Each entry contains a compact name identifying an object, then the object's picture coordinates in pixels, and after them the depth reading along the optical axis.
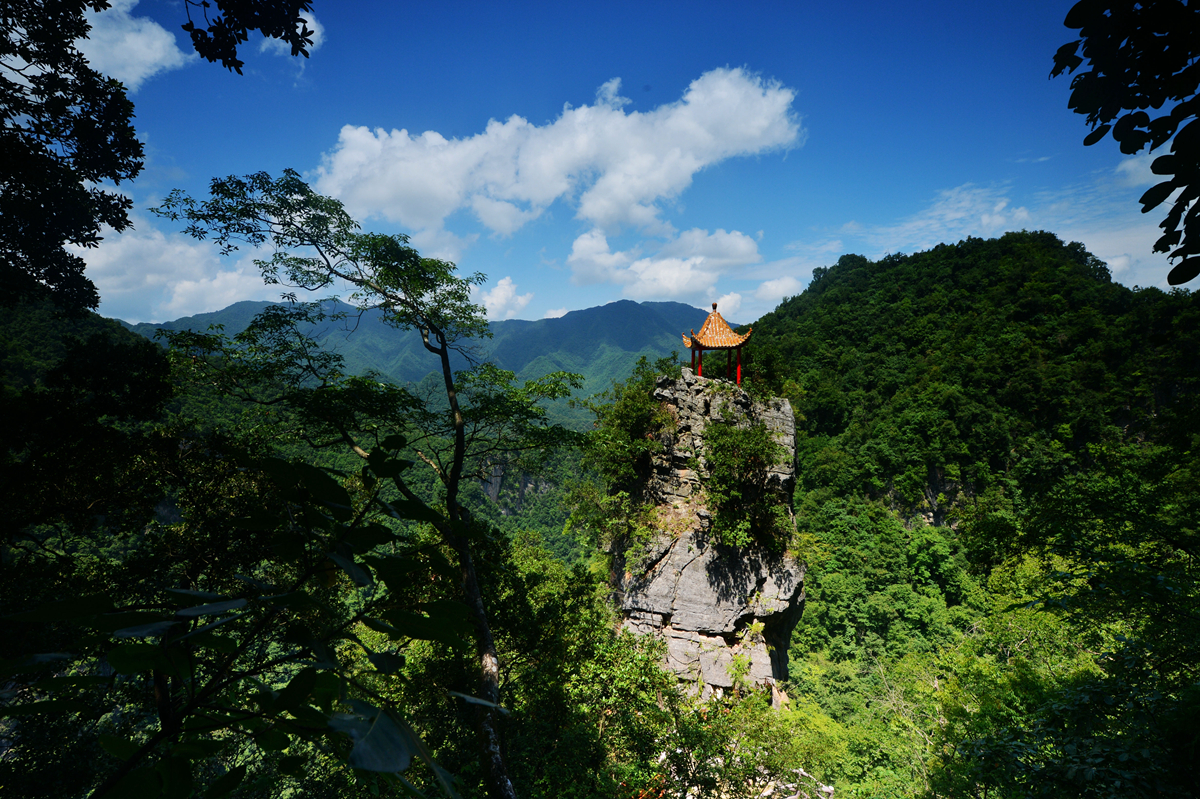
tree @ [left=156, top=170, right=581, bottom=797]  6.63
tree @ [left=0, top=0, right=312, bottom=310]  3.88
